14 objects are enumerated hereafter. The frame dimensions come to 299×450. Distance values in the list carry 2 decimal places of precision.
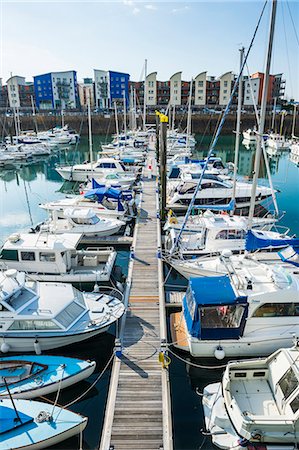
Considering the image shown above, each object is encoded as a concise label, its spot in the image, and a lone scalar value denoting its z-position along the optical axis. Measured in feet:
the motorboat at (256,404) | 28.86
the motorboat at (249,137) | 247.38
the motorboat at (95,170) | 125.49
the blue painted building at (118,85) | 345.51
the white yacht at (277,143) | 217.97
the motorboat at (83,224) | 73.20
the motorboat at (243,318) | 40.52
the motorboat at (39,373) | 34.71
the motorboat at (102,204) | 82.38
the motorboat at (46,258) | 56.24
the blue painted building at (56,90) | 342.23
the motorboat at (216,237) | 62.89
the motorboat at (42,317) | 40.93
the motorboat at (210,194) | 92.63
